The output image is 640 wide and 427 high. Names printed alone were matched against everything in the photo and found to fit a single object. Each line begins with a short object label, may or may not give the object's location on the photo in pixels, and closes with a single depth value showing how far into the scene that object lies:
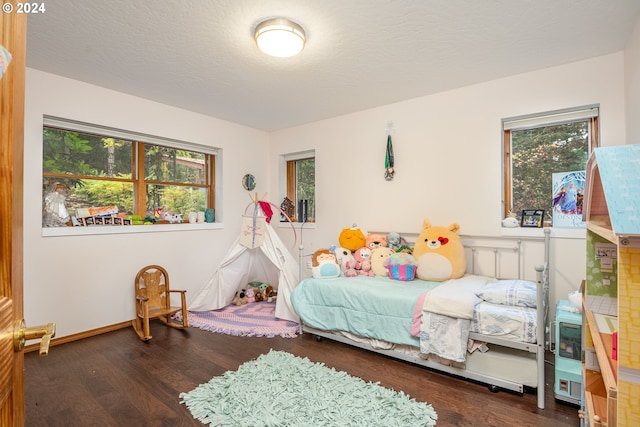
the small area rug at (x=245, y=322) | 3.13
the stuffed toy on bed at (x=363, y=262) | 3.25
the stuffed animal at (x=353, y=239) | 3.51
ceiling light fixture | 2.03
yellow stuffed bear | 2.85
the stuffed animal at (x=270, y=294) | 4.24
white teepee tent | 3.51
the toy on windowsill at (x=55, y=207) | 2.92
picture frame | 2.79
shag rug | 1.79
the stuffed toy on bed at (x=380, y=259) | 3.17
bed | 2.04
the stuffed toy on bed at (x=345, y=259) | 3.26
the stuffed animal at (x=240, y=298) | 4.00
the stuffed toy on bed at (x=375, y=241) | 3.42
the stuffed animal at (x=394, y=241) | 3.38
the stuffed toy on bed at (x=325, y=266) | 3.17
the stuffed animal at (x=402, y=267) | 2.95
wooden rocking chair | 3.14
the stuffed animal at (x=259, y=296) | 4.23
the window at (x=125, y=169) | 3.04
